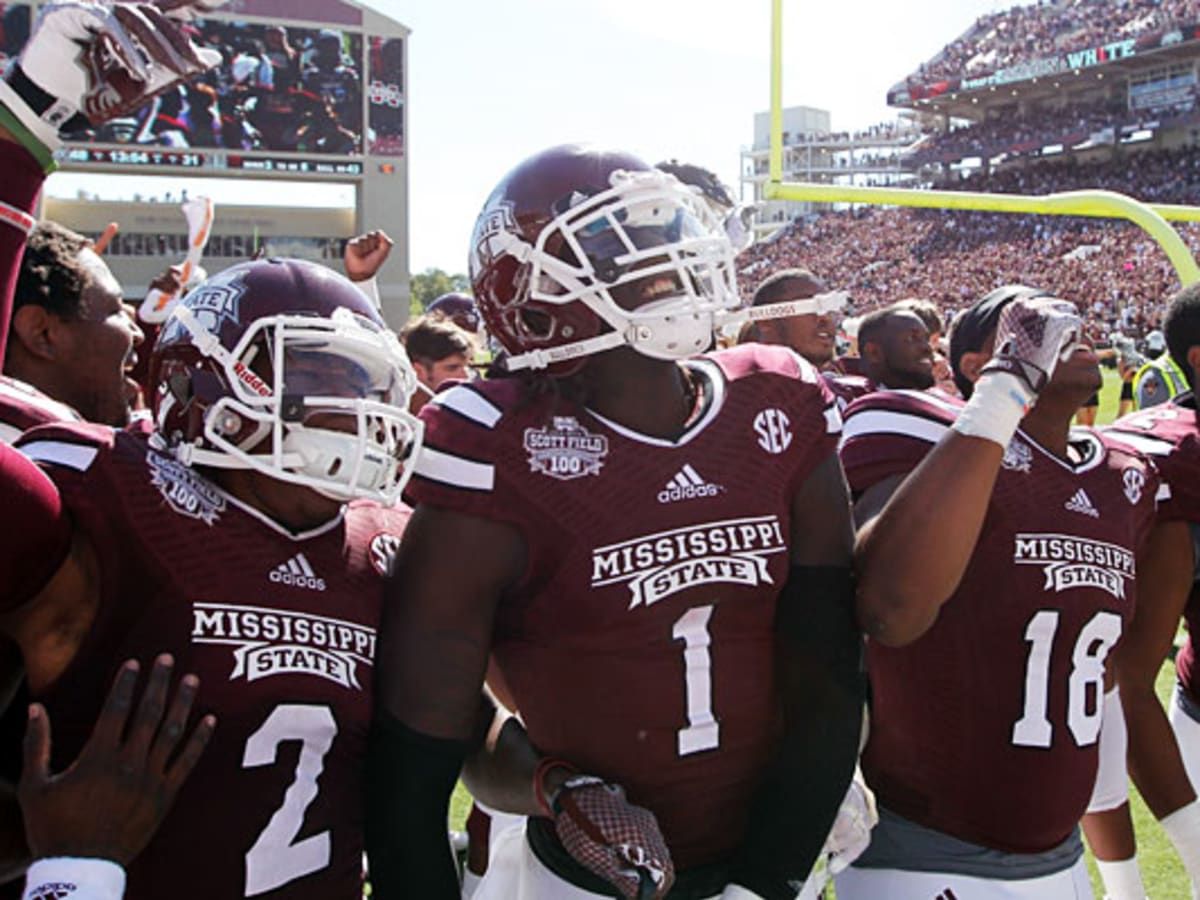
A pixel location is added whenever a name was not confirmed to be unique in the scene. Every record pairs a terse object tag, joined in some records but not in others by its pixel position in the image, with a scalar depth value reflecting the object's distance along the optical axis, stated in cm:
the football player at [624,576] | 156
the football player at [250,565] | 146
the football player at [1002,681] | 211
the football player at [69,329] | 253
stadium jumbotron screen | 3578
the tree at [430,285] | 8369
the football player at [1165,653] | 269
